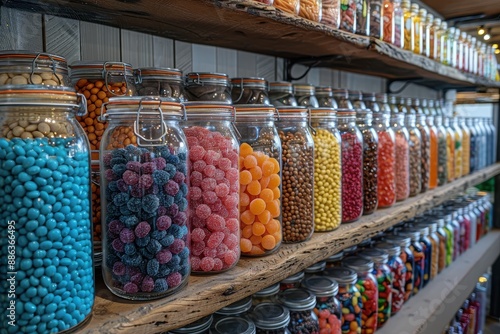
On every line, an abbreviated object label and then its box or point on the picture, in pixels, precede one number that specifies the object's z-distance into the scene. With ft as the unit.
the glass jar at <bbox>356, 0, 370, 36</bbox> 3.89
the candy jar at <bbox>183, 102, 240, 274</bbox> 2.42
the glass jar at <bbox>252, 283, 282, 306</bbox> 3.31
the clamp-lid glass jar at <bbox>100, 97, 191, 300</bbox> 2.01
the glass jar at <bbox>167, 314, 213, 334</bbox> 2.76
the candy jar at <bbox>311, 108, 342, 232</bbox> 3.39
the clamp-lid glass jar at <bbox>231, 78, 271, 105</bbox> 3.31
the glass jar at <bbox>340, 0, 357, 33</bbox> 3.67
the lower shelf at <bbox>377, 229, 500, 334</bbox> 4.42
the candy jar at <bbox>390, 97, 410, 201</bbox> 4.57
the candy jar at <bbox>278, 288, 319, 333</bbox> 3.22
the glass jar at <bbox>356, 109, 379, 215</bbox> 4.01
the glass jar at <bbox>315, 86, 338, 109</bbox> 4.13
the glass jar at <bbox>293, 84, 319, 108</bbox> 3.83
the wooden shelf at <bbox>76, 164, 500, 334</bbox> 1.94
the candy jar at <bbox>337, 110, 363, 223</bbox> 3.69
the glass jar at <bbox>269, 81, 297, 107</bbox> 3.65
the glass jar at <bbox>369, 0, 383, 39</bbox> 4.13
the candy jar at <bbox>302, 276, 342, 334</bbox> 3.48
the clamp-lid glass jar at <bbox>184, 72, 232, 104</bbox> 2.96
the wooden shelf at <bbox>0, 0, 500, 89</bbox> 2.51
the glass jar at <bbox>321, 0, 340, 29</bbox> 3.37
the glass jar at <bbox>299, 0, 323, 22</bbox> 3.10
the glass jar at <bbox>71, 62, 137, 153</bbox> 2.35
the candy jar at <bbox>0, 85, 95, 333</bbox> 1.66
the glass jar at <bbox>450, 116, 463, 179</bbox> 6.27
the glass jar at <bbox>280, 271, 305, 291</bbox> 3.61
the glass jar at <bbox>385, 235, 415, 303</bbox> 4.88
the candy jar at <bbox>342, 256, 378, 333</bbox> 4.03
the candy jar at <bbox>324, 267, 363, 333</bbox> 3.78
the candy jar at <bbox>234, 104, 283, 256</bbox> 2.72
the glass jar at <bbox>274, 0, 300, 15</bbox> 2.86
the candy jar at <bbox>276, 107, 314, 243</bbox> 3.03
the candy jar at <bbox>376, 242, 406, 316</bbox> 4.58
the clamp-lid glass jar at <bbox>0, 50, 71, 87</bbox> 1.99
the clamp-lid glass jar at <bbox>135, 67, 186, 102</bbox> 2.65
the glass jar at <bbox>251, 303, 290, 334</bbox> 2.96
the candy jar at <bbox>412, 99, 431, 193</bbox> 5.15
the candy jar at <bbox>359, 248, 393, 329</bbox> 4.31
